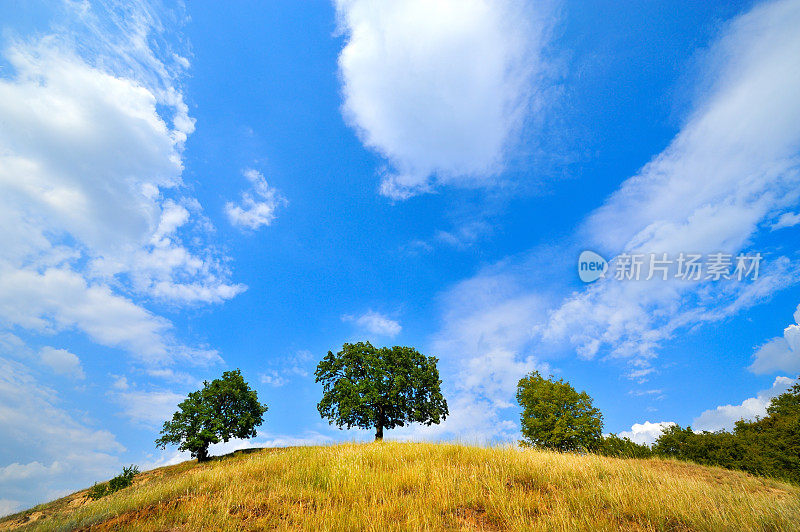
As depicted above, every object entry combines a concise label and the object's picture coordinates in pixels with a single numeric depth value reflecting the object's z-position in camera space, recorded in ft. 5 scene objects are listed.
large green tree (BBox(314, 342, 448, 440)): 109.70
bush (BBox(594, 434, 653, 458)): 101.86
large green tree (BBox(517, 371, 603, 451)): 106.63
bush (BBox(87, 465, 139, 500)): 76.19
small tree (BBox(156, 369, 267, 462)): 103.09
